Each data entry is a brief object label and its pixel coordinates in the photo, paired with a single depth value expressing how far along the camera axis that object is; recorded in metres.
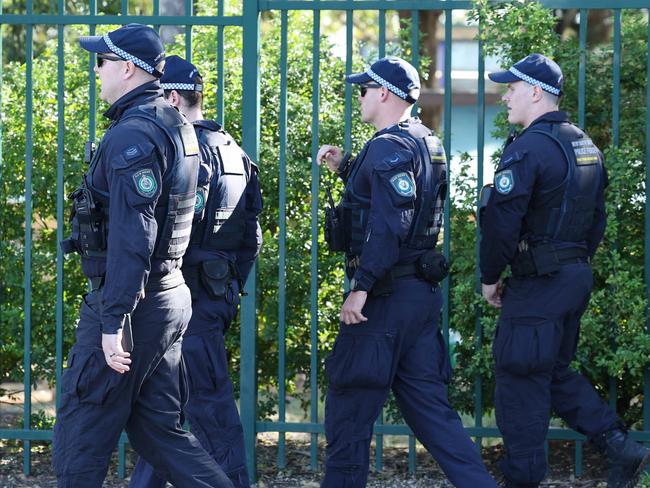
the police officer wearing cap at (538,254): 9.12
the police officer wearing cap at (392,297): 8.51
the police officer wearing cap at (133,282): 7.08
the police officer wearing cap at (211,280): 8.69
